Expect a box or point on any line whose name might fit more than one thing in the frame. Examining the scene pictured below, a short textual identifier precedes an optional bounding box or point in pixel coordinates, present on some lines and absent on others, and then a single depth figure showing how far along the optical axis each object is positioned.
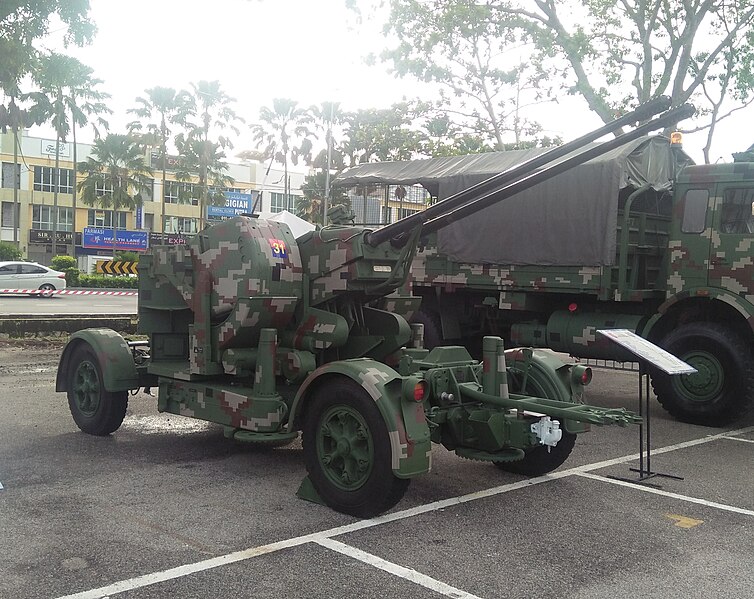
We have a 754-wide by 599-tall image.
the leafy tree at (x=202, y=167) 48.88
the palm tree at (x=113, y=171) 50.38
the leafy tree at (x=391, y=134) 23.30
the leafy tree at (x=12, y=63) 13.17
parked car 30.19
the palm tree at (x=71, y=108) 39.94
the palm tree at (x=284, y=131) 49.41
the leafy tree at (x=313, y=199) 45.47
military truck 9.63
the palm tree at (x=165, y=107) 48.31
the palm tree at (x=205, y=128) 48.47
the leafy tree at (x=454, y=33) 19.84
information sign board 6.27
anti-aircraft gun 5.55
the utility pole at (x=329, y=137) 39.73
